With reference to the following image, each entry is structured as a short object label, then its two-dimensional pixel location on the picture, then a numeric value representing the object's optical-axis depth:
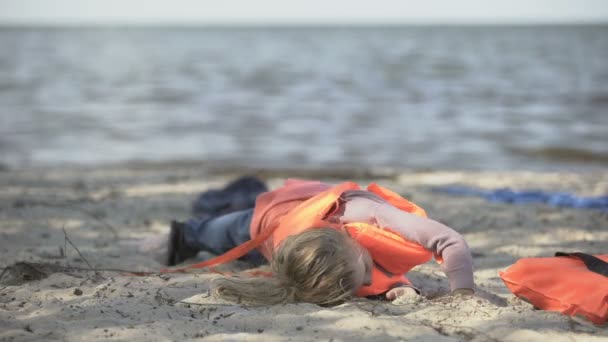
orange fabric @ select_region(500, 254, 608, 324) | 4.93
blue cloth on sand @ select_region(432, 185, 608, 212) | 9.44
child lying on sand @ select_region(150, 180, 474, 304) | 5.20
